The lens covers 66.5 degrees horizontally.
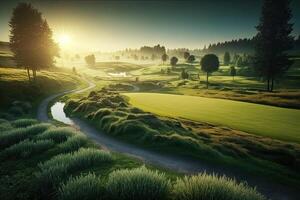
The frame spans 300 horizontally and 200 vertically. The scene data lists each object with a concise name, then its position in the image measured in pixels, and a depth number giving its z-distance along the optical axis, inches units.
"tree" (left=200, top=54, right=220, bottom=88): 3735.2
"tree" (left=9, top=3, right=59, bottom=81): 2230.6
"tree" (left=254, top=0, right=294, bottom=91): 2080.5
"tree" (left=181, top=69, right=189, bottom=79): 4683.6
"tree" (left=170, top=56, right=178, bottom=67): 7032.5
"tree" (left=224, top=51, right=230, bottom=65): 7220.0
